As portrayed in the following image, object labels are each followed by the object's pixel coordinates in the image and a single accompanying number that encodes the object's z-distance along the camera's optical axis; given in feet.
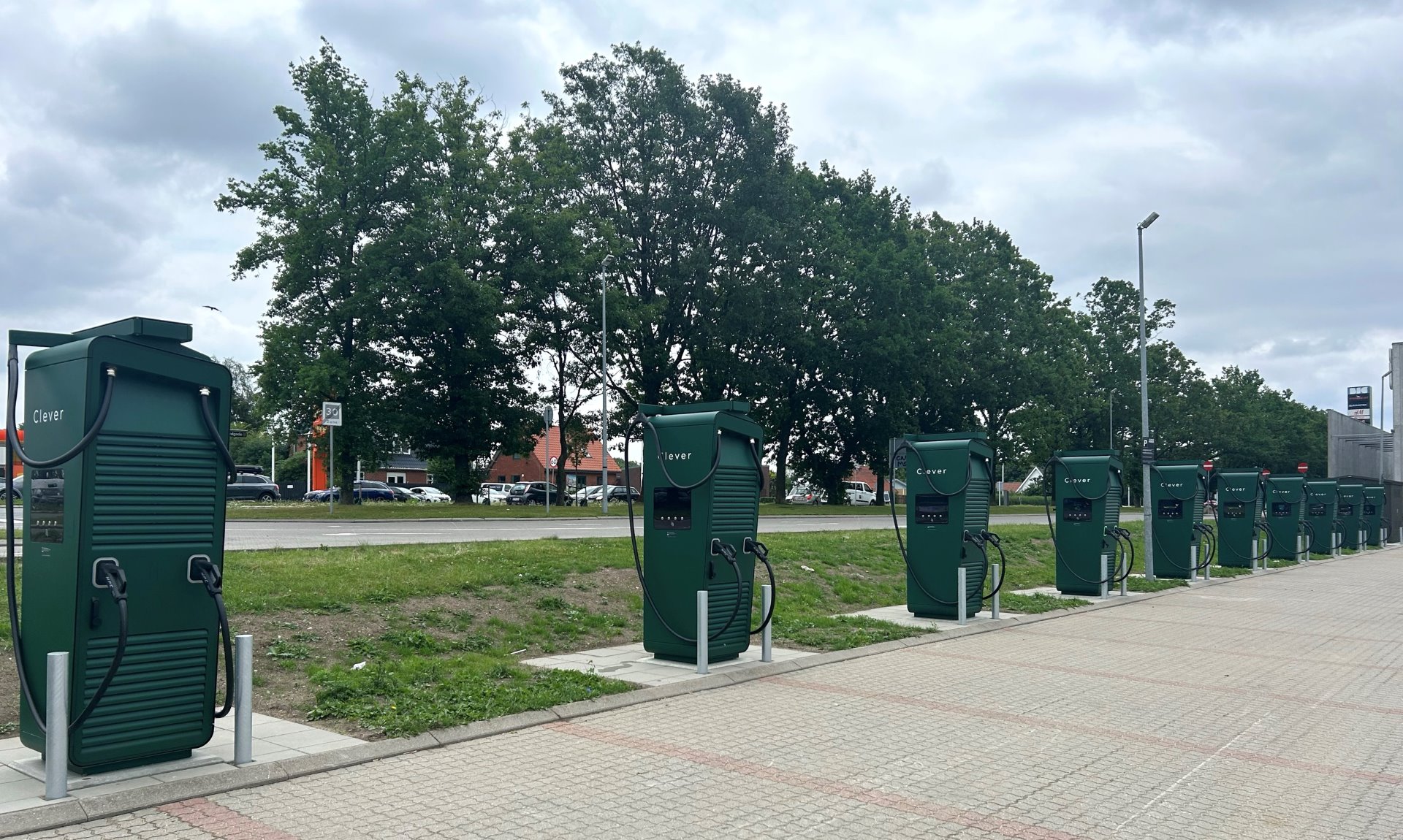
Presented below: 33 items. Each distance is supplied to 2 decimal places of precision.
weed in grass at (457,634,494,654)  34.38
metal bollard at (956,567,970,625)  44.60
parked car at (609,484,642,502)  199.31
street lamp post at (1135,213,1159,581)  69.92
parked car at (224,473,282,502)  189.67
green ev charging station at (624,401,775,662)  31.99
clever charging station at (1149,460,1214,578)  70.18
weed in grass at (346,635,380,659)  31.60
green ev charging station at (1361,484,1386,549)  123.85
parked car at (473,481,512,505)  211.82
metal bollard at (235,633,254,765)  20.48
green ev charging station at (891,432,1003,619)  44.52
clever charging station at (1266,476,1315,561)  94.38
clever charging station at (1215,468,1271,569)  83.82
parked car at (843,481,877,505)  254.68
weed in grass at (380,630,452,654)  33.22
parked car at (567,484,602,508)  163.53
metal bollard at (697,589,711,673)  31.71
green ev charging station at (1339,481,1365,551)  113.60
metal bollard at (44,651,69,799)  17.85
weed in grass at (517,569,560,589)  43.11
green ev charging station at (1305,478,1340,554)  105.91
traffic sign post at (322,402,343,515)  100.83
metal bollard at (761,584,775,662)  33.94
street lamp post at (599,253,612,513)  121.80
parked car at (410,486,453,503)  212.84
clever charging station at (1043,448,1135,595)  56.95
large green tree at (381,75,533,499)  124.36
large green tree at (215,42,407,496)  120.78
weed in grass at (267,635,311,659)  30.04
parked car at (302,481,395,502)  201.98
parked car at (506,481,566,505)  187.73
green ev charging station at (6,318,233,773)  18.89
